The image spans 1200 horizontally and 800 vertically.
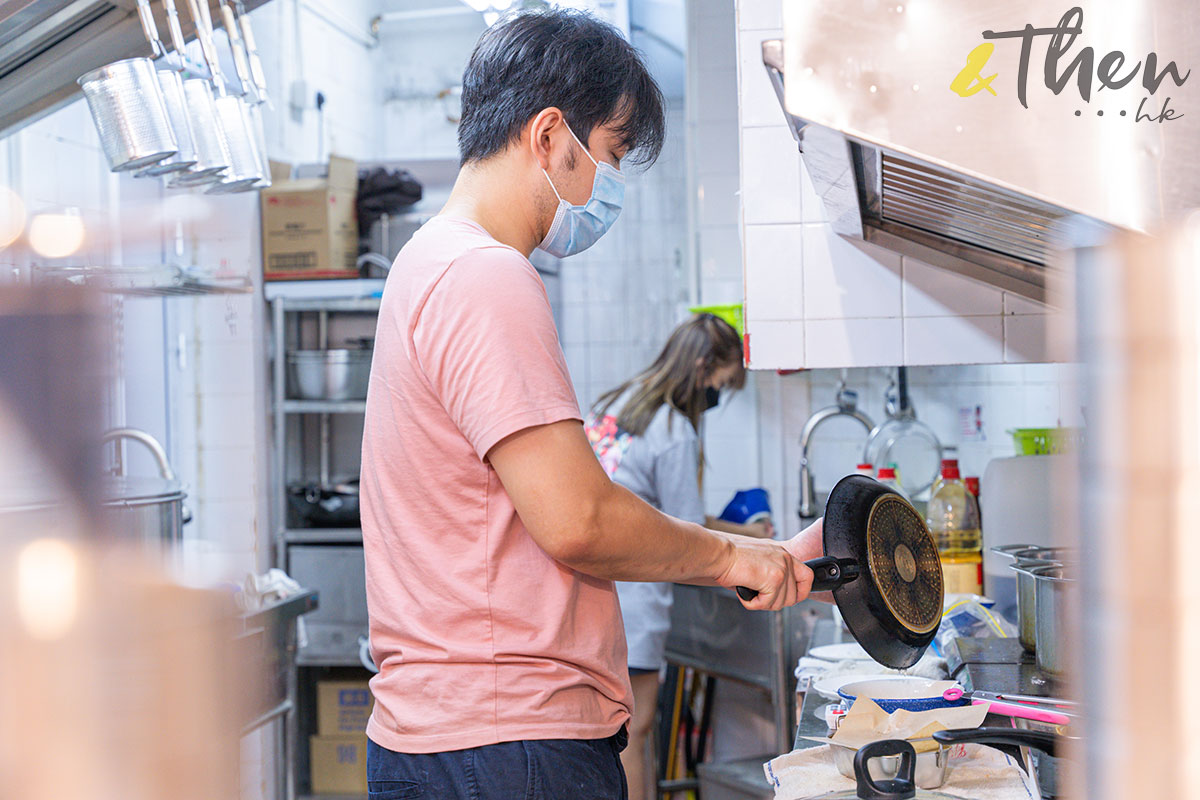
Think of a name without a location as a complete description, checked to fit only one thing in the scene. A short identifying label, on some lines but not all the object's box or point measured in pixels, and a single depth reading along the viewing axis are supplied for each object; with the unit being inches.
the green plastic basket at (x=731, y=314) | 140.1
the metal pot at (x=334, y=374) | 157.2
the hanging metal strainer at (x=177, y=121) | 79.8
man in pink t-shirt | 43.4
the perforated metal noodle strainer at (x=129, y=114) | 77.5
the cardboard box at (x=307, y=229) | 161.6
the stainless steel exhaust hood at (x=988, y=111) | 43.6
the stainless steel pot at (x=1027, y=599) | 69.3
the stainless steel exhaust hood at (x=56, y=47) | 80.9
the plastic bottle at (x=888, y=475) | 107.8
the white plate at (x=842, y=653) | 79.0
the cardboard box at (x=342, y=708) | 159.3
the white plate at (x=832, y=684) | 66.8
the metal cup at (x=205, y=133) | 86.4
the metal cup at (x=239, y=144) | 91.6
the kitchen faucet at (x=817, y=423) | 135.5
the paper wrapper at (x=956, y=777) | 50.7
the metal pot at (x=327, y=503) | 156.2
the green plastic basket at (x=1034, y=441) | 99.3
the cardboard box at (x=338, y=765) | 158.7
